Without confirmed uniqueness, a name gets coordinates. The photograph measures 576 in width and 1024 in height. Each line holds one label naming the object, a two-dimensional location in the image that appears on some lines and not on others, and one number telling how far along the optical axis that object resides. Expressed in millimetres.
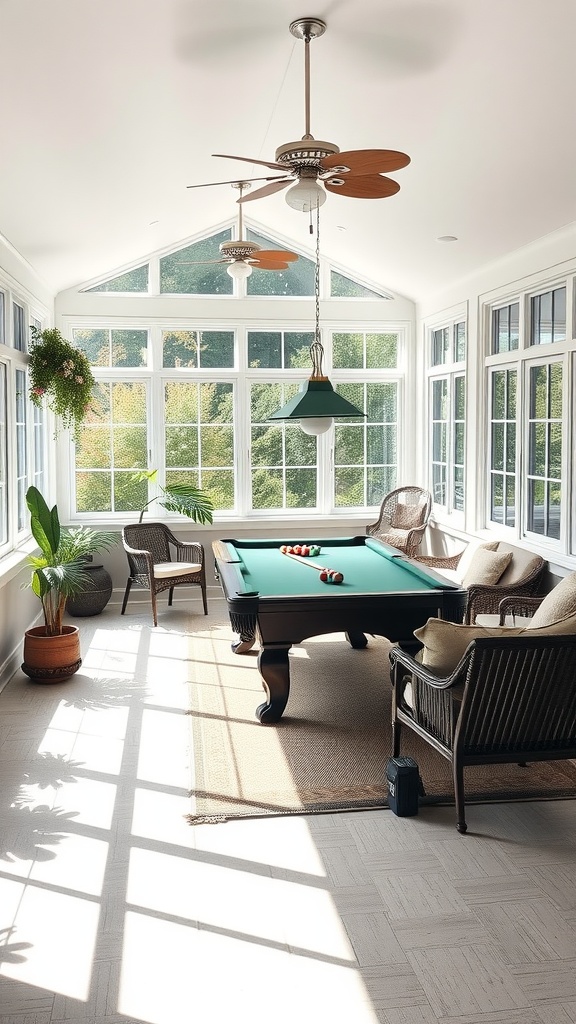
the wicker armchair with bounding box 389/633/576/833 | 3445
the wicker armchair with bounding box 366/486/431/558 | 7902
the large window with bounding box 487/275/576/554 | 5695
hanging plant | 6848
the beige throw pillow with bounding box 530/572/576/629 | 4129
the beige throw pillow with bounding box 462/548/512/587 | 6016
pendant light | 5535
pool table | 4477
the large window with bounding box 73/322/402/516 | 8539
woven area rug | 3895
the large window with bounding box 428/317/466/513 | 7805
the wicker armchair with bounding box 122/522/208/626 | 7539
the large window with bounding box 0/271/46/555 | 6117
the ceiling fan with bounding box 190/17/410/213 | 3322
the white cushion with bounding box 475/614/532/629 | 5449
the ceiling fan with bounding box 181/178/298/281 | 5865
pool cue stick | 5402
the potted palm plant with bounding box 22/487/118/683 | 5676
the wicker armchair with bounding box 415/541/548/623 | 5746
